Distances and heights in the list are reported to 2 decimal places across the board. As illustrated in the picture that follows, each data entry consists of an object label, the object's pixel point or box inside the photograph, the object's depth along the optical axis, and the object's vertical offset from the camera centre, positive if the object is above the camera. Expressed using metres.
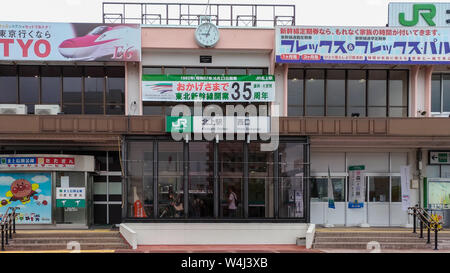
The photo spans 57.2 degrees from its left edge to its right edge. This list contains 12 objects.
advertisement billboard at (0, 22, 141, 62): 15.14 +3.41
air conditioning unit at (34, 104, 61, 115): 14.76 +0.89
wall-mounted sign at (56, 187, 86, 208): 15.06 -2.33
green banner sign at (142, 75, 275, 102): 15.59 +1.75
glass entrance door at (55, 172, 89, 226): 15.13 -2.70
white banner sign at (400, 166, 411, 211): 15.44 -1.87
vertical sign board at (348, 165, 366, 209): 16.06 -2.07
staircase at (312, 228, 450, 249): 13.72 -3.57
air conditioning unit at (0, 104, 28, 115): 14.80 +0.89
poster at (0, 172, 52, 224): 15.09 -2.25
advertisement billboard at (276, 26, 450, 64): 15.50 +3.37
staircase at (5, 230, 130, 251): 12.86 -3.43
